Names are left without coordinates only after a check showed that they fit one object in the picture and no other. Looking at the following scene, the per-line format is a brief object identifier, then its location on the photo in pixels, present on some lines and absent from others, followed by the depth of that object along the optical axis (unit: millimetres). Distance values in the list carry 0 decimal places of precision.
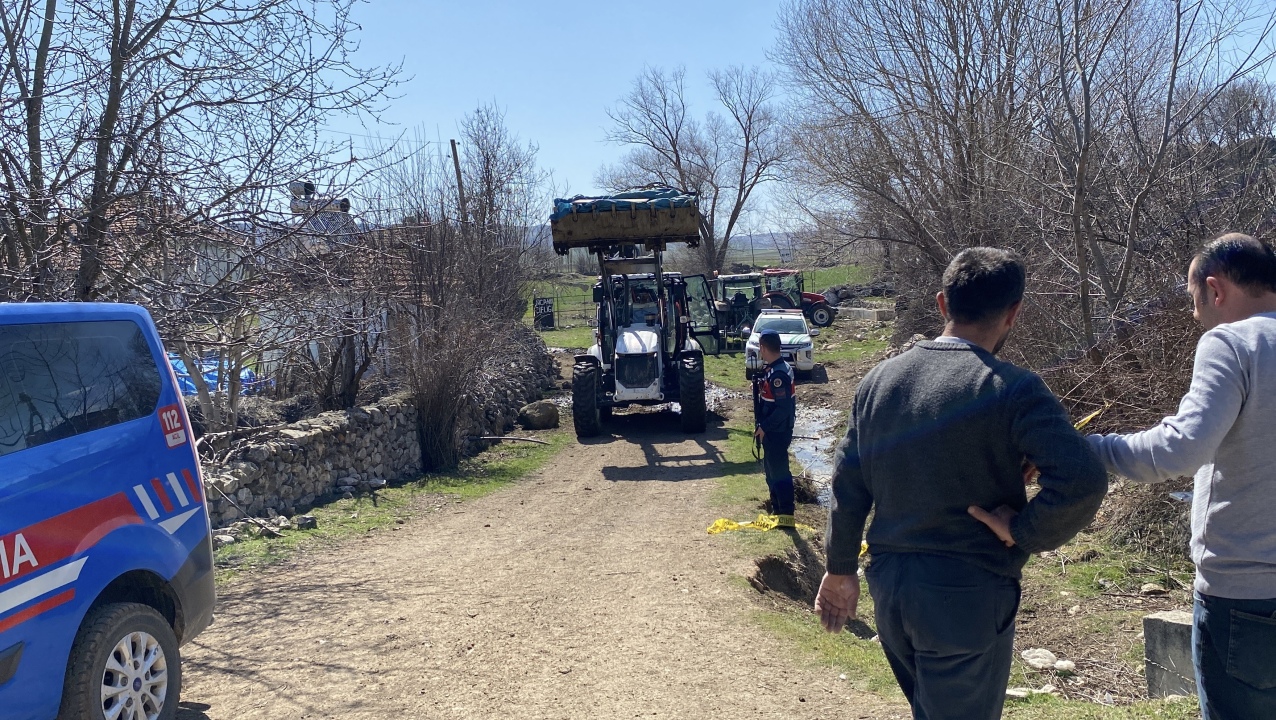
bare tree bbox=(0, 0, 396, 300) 6785
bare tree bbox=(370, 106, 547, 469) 13289
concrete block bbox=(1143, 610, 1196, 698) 4695
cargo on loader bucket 13883
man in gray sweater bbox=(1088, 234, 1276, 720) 2553
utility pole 16431
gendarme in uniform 8359
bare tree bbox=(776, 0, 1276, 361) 8273
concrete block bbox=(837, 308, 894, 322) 32250
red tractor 33594
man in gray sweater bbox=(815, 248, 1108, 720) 2418
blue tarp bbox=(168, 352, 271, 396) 11500
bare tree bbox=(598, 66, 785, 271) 44625
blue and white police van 3461
